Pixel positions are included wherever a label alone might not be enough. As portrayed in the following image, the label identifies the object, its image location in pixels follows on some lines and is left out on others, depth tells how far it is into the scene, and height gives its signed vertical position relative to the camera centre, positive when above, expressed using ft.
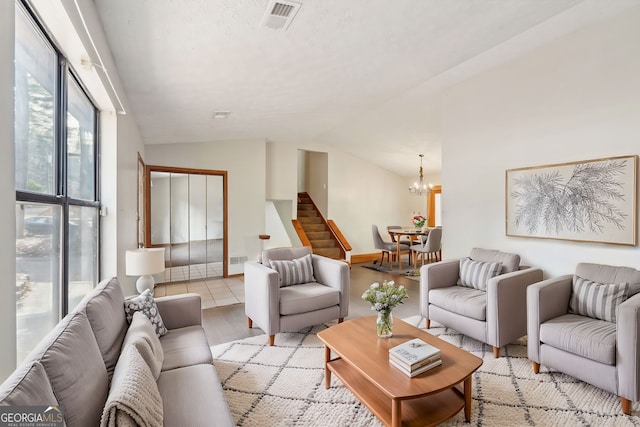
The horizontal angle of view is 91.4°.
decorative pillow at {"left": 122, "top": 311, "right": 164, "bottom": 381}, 5.08 -2.18
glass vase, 7.43 -2.63
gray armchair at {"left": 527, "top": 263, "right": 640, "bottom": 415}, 6.43 -2.71
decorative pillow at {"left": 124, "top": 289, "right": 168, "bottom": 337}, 6.73 -2.08
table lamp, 9.76 -1.48
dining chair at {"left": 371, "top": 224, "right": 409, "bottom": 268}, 22.29 -2.27
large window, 4.72 +0.56
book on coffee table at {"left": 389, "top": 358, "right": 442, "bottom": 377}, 5.85 -2.95
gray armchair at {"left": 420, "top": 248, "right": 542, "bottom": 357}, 8.94 -2.62
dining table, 21.33 -1.28
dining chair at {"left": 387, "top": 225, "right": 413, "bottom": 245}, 23.34 -1.85
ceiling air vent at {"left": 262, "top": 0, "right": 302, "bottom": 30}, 6.63 +4.49
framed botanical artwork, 8.86 +0.42
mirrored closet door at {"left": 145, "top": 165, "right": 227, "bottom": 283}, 17.93 -0.31
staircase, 23.62 -1.26
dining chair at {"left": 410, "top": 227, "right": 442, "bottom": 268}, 20.09 -1.93
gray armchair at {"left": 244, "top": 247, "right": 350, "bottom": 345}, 9.78 -2.62
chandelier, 23.83 +2.08
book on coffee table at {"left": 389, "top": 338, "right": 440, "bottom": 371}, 5.95 -2.76
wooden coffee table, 5.54 -3.03
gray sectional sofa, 3.02 -2.03
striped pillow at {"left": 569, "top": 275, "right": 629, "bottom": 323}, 7.72 -2.17
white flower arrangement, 7.34 -1.97
